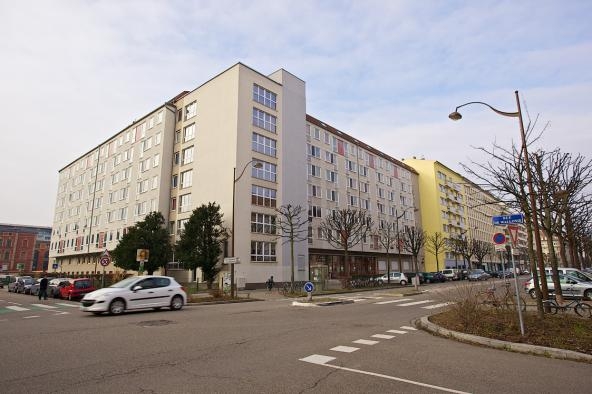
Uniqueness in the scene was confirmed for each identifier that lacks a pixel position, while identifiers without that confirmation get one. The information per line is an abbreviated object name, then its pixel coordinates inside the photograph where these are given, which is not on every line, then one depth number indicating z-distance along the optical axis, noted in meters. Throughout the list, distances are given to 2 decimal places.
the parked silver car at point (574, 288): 18.94
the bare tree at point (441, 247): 70.12
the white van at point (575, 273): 19.73
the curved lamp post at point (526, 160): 10.77
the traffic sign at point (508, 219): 9.32
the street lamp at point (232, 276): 24.02
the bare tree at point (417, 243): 44.31
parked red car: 25.50
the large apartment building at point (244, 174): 37.78
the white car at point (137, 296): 14.57
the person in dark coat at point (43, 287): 26.14
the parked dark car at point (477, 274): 48.63
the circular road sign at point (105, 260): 24.40
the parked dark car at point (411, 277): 47.02
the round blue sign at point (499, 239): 9.80
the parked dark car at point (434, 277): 48.94
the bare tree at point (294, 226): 39.62
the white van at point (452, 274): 53.47
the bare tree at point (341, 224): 35.81
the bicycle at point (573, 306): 11.58
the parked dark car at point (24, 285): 35.86
